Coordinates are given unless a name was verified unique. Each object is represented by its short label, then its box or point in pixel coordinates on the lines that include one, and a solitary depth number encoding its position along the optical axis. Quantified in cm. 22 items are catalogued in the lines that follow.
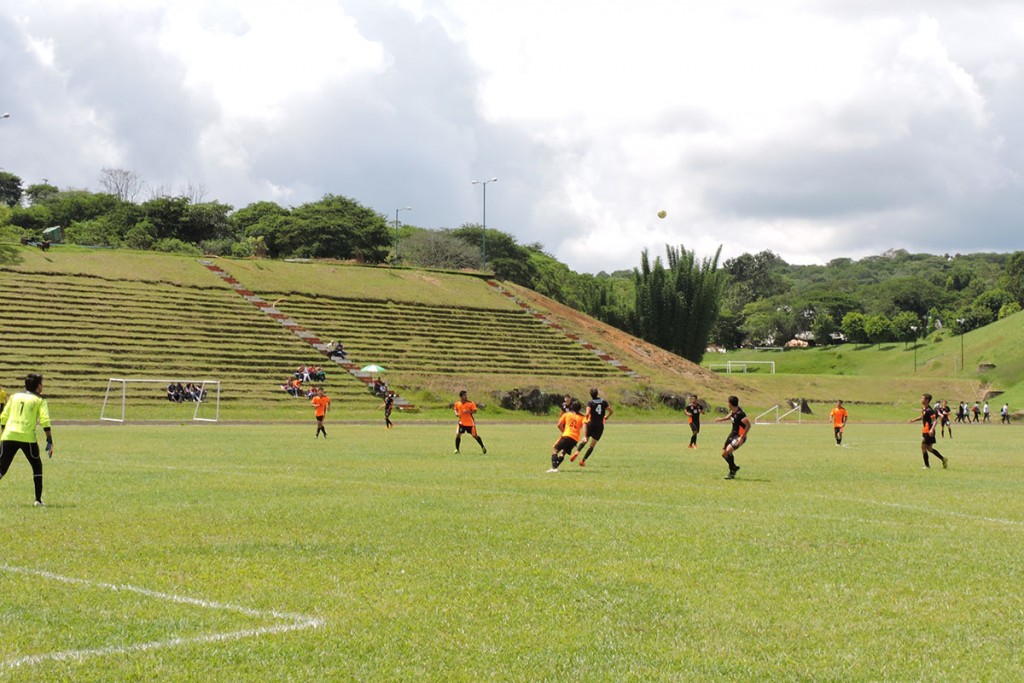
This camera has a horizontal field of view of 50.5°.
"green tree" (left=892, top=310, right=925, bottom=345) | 14988
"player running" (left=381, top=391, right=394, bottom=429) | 4666
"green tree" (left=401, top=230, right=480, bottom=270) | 12456
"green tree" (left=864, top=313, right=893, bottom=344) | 15250
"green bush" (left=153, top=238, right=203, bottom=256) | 10931
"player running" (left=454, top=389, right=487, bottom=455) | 2950
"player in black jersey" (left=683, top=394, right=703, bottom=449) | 3667
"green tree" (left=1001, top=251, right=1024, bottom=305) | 14812
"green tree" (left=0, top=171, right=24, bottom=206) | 16175
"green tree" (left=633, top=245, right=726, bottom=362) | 10856
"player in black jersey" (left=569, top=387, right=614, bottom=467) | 2630
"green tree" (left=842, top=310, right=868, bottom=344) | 15662
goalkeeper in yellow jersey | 1552
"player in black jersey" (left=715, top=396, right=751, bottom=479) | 2231
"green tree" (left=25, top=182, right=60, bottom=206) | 16100
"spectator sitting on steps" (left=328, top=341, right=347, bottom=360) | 7047
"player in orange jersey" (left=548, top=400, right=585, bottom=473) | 2364
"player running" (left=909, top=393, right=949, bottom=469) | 2694
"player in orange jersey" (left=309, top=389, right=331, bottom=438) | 3738
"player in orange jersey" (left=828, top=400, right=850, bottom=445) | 3844
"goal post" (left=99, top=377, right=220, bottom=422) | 5494
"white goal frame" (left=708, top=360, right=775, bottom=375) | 12625
